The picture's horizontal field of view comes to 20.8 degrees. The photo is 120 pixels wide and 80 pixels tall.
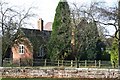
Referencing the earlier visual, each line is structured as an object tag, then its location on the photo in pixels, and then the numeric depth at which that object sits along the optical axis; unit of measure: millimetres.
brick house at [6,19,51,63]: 37062
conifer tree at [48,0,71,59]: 33344
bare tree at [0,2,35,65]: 31812
